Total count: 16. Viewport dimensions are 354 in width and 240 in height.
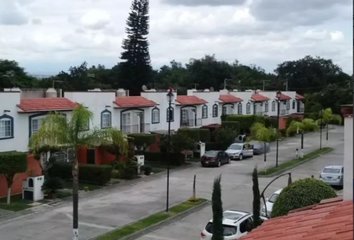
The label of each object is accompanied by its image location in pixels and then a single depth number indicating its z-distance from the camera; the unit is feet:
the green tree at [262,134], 127.85
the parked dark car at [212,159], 126.11
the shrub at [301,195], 50.80
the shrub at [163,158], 127.65
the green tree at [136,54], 239.09
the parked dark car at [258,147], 150.30
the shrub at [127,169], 108.78
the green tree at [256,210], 57.93
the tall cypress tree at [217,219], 54.34
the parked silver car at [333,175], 100.58
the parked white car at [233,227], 57.11
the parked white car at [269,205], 71.32
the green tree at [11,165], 83.05
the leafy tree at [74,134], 65.41
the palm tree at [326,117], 192.65
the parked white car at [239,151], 139.23
